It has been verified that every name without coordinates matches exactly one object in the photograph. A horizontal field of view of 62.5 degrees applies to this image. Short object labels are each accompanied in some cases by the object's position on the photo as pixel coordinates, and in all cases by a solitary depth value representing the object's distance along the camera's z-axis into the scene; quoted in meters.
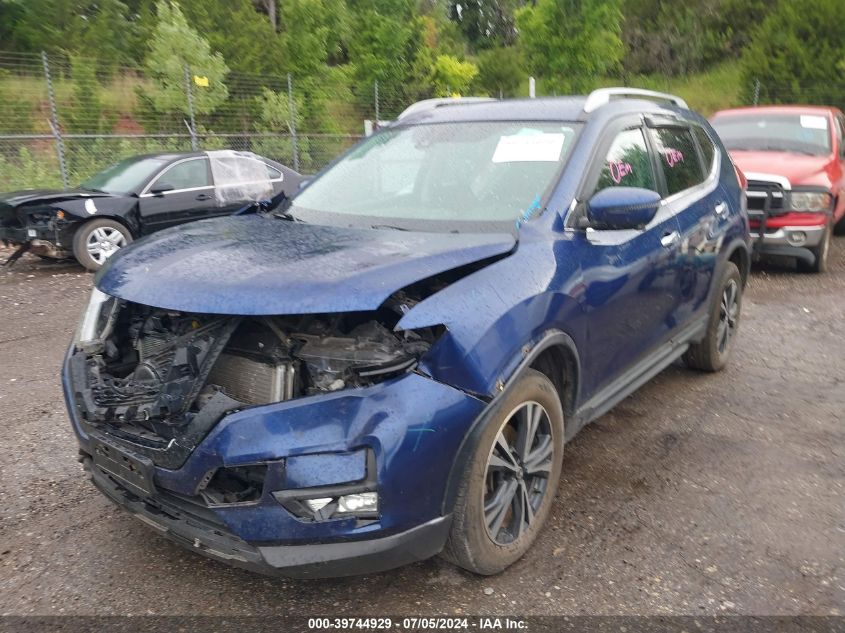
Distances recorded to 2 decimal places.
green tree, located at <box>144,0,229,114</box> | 16.31
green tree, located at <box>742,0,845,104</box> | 20.59
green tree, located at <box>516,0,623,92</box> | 18.81
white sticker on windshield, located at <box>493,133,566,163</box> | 3.41
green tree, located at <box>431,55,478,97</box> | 25.39
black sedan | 8.54
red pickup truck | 7.95
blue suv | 2.27
